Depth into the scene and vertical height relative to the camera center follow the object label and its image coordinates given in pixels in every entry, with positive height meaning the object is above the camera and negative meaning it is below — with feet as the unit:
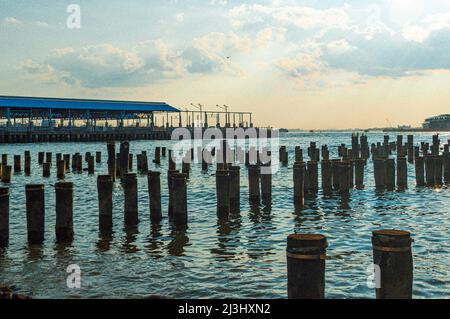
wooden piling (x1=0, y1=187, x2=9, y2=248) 43.37 -5.58
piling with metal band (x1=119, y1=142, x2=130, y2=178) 102.12 -1.29
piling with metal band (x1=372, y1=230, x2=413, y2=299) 22.82 -5.29
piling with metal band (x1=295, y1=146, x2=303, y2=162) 115.75 -1.73
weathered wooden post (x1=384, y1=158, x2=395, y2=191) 83.76 -5.05
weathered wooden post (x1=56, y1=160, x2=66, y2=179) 111.86 -4.02
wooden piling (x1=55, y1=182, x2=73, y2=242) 46.19 -5.59
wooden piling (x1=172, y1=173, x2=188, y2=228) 50.75 -5.27
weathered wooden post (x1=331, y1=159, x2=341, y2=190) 80.12 -4.03
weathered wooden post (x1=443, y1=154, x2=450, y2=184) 90.22 -4.71
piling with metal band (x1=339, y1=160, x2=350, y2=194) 73.97 -4.44
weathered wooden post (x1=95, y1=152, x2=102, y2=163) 149.69 -1.74
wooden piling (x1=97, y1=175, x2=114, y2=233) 51.67 -5.29
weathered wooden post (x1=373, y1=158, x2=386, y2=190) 83.80 -4.50
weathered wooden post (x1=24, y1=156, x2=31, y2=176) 120.56 -3.23
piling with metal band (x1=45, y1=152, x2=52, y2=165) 128.81 -1.24
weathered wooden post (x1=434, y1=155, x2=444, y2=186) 86.84 -4.08
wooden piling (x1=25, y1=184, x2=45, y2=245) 44.88 -5.46
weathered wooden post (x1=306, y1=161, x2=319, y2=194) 74.69 -4.60
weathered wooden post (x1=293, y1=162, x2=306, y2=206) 66.59 -4.61
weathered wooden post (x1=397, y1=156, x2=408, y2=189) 84.28 -4.92
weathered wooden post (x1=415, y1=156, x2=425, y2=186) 86.89 -4.47
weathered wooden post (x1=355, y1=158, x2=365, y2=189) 85.66 -4.85
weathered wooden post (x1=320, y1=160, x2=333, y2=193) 77.61 -4.48
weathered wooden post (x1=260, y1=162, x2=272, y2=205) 69.21 -5.06
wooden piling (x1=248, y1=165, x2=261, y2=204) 66.69 -4.94
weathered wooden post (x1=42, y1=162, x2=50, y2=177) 113.09 -4.20
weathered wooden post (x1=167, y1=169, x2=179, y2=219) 59.18 -5.71
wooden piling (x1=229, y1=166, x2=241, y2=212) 62.68 -4.92
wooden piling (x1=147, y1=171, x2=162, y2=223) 55.16 -5.09
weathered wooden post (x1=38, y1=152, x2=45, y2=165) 141.90 -1.62
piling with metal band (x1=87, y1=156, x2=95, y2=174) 120.37 -3.25
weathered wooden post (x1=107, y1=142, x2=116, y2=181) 100.26 -1.65
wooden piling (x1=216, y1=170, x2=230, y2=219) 55.83 -5.13
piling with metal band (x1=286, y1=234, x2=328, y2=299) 22.54 -5.32
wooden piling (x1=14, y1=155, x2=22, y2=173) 123.89 -3.02
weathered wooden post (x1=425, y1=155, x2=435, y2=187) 86.22 -4.43
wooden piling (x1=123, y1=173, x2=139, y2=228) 53.26 -5.44
